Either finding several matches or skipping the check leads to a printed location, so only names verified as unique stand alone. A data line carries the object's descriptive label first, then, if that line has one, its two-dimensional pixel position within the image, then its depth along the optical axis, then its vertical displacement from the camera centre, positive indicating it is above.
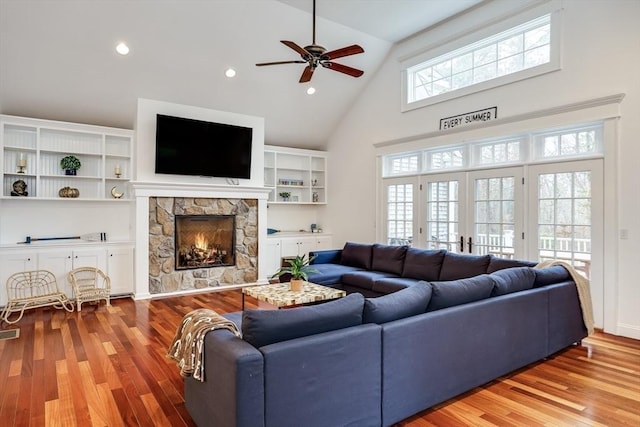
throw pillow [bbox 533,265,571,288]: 3.65 -0.59
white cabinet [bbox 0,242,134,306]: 5.23 -0.72
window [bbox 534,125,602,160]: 4.59 +0.91
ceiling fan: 3.91 +1.66
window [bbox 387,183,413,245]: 6.84 +0.00
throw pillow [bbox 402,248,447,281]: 5.18 -0.69
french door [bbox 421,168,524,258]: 5.34 +0.04
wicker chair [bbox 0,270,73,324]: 4.96 -1.11
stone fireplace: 6.13 -0.52
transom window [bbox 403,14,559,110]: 5.01 +2.25
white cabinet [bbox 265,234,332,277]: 7.71 -0.69
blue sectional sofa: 1.97 -0.86
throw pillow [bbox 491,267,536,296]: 3.21 -0.58
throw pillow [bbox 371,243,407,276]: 5.68 -0.68
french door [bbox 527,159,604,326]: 4.48 -0.03
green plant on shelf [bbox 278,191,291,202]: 8.34 +0.39
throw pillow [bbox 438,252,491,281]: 4.68 -0.65
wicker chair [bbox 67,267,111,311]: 5.35 -1.09
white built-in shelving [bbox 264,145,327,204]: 8.09 +0.85
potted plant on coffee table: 4.33 -0.69
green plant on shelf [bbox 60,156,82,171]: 5.94 +0.75
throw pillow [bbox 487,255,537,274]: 4.32 -0.56
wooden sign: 5.48 +1.45
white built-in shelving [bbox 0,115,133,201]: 5.62 +0.87
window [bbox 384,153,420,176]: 6.82 +0.92
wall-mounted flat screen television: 6.09 +1.09
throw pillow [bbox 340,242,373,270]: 6.13 -0.68
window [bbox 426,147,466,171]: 6.11 +0.91
